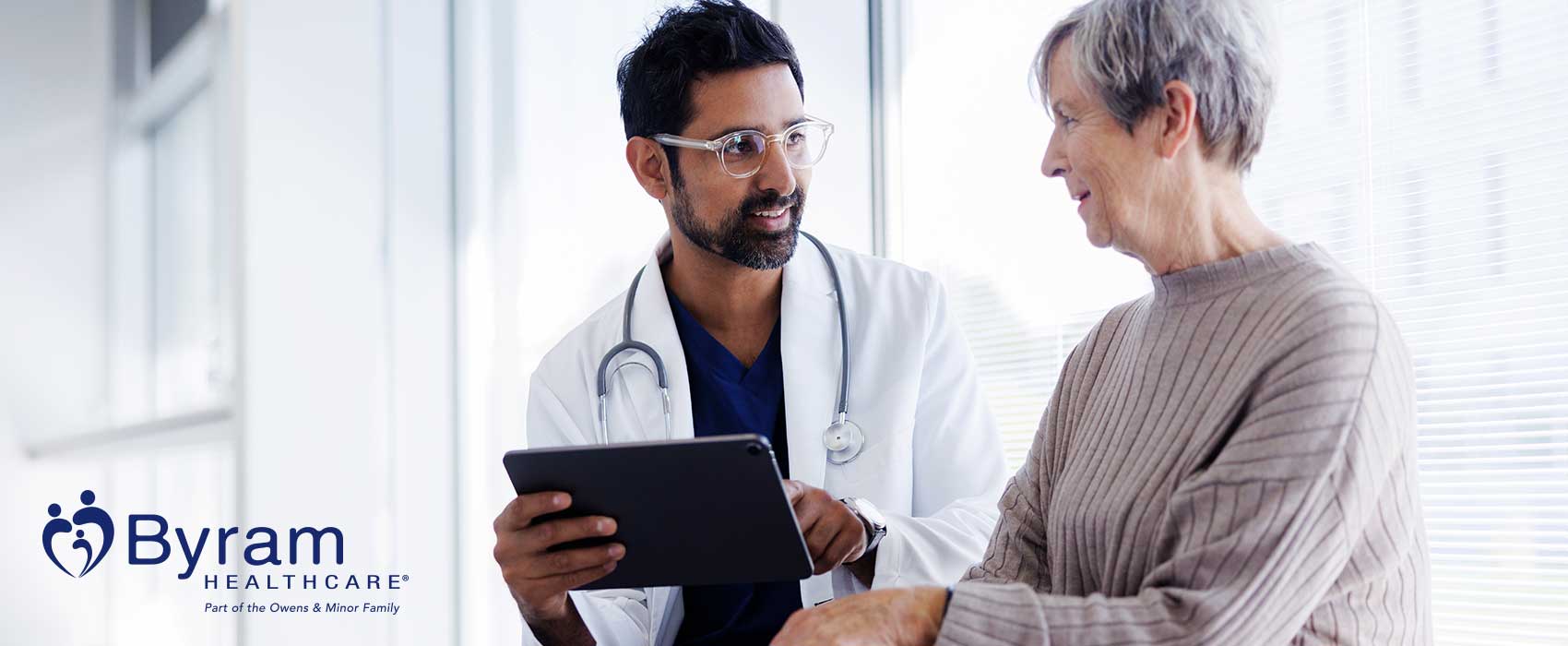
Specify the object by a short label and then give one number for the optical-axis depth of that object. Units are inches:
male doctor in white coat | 59.2
